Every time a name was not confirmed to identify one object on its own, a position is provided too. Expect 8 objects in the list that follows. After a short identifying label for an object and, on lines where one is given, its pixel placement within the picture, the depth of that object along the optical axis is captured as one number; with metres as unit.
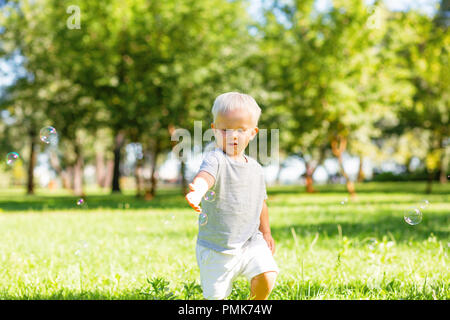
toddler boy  2.98
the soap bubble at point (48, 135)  5.72
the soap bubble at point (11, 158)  5.86
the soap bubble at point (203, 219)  3.07
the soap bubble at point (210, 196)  3.05
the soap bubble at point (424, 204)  5.03
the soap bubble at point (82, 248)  6.03
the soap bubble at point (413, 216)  4.83
